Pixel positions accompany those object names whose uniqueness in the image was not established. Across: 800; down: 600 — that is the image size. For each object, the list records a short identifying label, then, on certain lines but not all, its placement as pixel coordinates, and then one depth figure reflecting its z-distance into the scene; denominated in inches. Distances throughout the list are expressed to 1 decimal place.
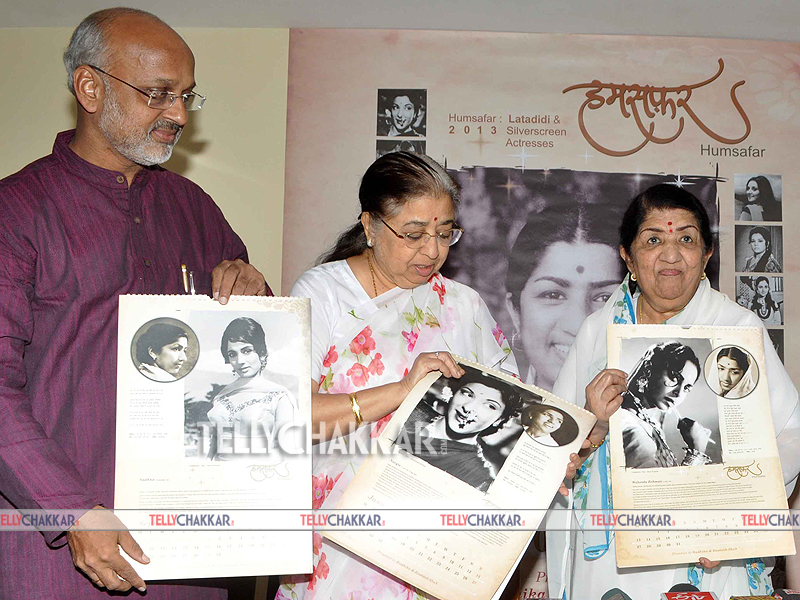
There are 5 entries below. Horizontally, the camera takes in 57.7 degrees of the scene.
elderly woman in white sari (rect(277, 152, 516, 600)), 82.5
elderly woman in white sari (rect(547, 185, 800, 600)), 85.5
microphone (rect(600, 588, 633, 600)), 87.7
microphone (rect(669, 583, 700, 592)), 85.4
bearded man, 63.4
